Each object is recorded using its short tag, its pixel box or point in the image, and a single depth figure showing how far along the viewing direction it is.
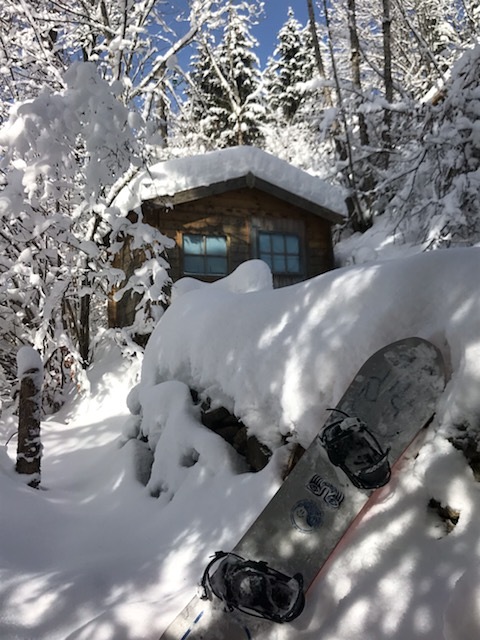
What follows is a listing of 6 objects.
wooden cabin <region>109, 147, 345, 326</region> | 9.89
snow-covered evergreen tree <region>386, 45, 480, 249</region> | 6.19
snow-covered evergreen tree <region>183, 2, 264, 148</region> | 21.89
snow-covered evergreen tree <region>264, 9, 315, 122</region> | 25.94
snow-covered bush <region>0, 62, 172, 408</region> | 4.97
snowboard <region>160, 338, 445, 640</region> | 2.05
